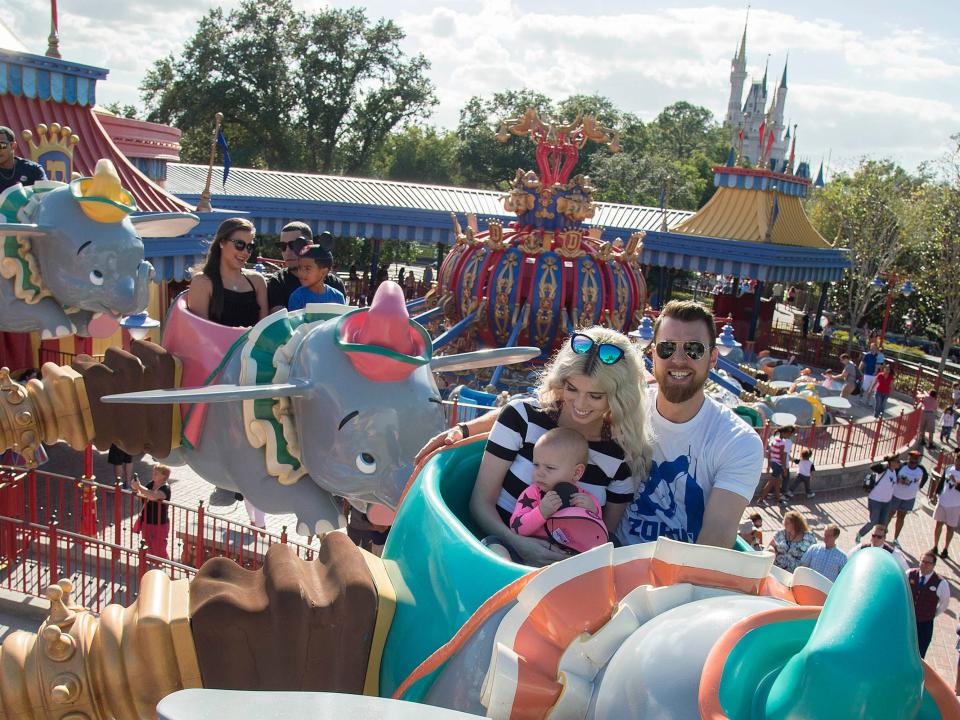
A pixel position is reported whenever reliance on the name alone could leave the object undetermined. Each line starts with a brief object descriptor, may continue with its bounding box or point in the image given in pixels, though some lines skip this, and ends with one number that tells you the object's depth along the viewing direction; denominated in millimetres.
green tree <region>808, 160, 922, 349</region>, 23484
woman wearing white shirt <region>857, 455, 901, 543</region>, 8938
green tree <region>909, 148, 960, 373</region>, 19344
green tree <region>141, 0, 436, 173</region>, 38844
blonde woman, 2547
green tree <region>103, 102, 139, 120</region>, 43938
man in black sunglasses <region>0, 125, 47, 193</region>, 6637
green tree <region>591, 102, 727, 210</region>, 45281
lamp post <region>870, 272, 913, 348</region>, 19969
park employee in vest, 6066
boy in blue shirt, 5184
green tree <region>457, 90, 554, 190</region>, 47000
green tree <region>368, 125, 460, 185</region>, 50500
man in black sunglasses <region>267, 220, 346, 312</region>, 5238
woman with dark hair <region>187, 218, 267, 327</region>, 5062
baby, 2314
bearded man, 2514
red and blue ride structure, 11836
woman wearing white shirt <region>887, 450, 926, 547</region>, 9016
